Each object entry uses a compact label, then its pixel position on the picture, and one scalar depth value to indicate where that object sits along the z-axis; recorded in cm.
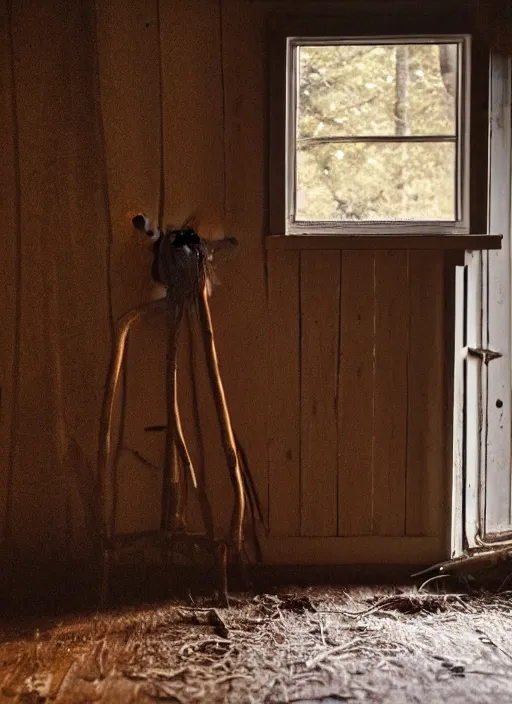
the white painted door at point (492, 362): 248
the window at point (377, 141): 244
